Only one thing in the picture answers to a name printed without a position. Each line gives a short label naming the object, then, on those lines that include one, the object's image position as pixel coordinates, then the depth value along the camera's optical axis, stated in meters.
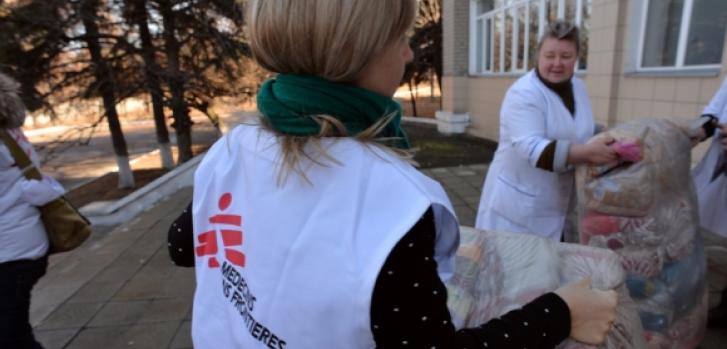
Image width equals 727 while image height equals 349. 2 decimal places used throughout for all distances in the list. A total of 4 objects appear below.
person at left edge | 2.25
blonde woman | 0.76
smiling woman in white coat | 2.27
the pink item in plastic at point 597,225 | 1.97
